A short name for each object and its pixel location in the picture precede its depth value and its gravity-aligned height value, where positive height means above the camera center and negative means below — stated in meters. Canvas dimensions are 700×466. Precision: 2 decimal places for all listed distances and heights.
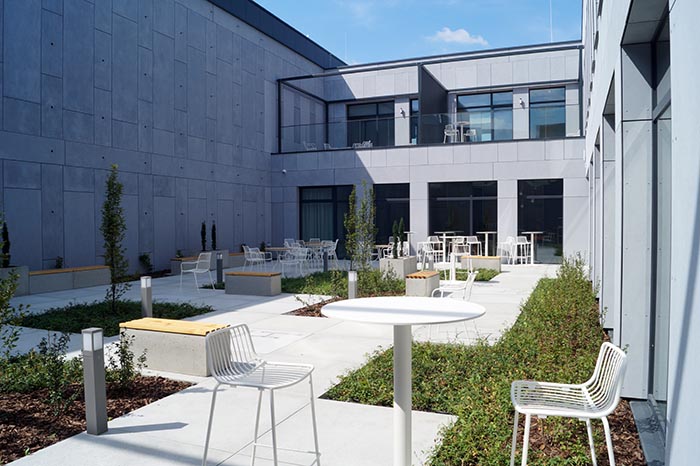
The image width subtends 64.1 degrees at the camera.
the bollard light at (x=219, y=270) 15.17 -1.20
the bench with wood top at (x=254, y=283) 12.65 -1.30
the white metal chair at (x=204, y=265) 13.65 -0.99
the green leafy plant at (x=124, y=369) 5.63 -1.48
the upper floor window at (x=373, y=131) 23.12 +4.01
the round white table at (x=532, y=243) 20.95 -0.63
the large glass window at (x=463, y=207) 21.77 +0.79
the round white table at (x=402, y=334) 3.38 -0.69
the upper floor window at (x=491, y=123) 21.14 +3.95
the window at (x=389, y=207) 22.89 +0.82
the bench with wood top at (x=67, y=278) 13.12 -1.30
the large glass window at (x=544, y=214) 20.83 +0.48
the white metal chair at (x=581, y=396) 2.91 -0.99
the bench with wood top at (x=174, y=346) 6.33 -1.39
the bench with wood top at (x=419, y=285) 11.39 -1.20
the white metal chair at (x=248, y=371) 3.54 -0.99
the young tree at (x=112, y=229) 9.38 -0.05
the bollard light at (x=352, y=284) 10.56 -1.10
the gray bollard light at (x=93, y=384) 4.49 -1.27
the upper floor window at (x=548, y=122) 20.66 +3.91
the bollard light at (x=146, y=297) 8.98 -1.16
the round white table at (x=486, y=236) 21.30 -0.35
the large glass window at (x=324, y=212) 23.95 +0.63
